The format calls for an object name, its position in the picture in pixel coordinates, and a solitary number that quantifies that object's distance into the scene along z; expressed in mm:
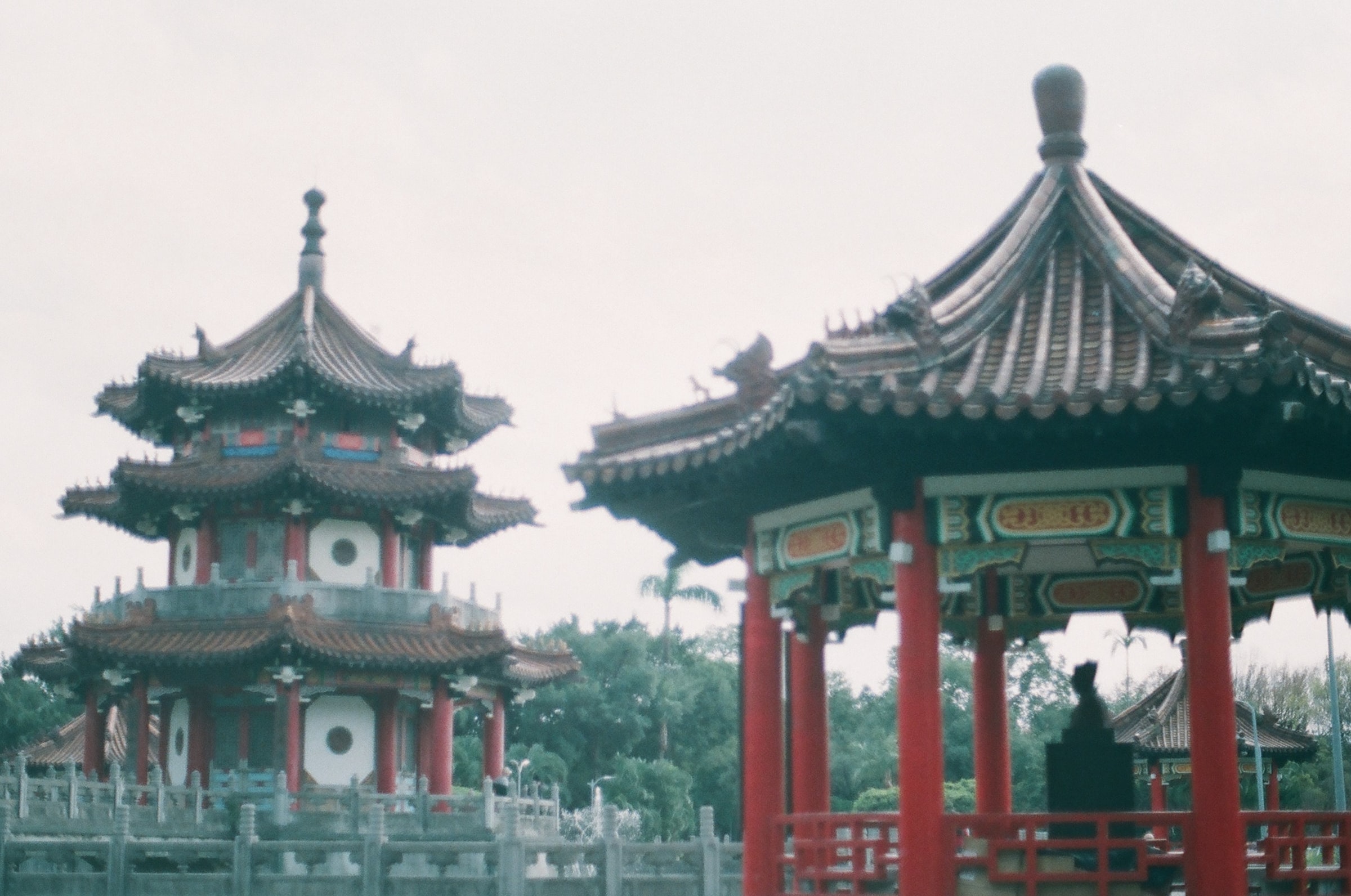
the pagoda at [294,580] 38719
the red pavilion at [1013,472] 10875
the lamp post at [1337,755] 40219
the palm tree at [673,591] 72750
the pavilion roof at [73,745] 48719
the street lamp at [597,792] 62731
